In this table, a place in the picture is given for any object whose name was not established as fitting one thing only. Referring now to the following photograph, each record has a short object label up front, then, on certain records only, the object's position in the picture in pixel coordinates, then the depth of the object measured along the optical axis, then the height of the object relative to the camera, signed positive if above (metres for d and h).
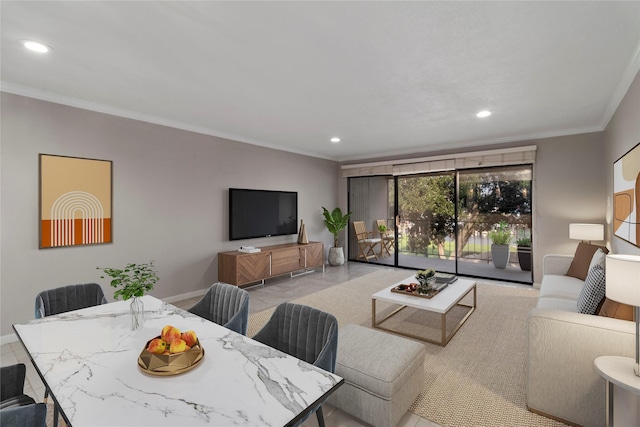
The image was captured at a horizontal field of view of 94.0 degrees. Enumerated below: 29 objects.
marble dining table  0.96 -0.65
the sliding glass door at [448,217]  5.26 -0.09
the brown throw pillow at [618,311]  1.88 -0.63
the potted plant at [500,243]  5.36 -0.56
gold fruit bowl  1.19 -0.61
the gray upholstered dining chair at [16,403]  0.99 -0.75
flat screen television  5.03 -0.01
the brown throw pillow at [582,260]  3.50 -0.57
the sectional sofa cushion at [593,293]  2.12 -0.58
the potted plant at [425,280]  3.28 -0.77
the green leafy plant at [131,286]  1.62 -0.41
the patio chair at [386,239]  6.94 -0.62
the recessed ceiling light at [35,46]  2.20 +1.26
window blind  4.95 +0.97
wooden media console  4.61 -0.85
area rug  1.97 -1.29
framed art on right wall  2.50 +0.16
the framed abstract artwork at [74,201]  3.17 +0.13
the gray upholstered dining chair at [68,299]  2.11 -0.65
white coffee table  2.91 -0.91
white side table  1.43 -0.81
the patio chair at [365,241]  7.12 -0.67
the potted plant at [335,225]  6.80 -0.28
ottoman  1.78 -1.03
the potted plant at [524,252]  5.19 -0.70
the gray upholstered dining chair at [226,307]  1.98 -0.69
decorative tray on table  3.21 -0.87
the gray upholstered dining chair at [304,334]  1.53 -0.70
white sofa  1.73 -0.89
